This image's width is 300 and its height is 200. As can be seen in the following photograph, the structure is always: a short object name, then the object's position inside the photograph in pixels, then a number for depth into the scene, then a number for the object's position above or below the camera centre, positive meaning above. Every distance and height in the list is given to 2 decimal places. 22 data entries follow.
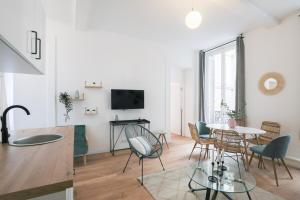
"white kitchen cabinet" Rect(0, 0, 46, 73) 0.85 +0.48
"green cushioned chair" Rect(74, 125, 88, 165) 3.27 -0.87
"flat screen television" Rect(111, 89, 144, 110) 4.03 +0.03
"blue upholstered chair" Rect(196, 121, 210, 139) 4.07 -0.74
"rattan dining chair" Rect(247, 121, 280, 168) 3.28 -0.68
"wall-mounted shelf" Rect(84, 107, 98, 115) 3.80 -0.25
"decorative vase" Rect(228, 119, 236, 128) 3.28 -0.45
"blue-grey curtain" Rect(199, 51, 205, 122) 5.22 +0.48
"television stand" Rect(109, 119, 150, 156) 3.92 -0.63
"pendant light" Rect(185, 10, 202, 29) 2.50 +1.25
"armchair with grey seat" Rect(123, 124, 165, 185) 2.65 -0.81
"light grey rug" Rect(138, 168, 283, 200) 2.19 -1.28
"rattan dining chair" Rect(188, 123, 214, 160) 3.35 -0.81
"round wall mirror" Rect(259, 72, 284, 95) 3.42 +0.37
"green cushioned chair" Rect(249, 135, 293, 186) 2.57 -0.75
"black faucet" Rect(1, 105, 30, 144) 1.43 -0.28
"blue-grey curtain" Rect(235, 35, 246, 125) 4.02 +0.58
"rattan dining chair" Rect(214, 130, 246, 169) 2.81 -0.74
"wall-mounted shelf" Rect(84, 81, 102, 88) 3.78 +0.37
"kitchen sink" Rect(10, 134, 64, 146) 1.60 -0.40
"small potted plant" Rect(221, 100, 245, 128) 3.29 -0.36
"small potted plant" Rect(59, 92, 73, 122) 3.47 -0.02
